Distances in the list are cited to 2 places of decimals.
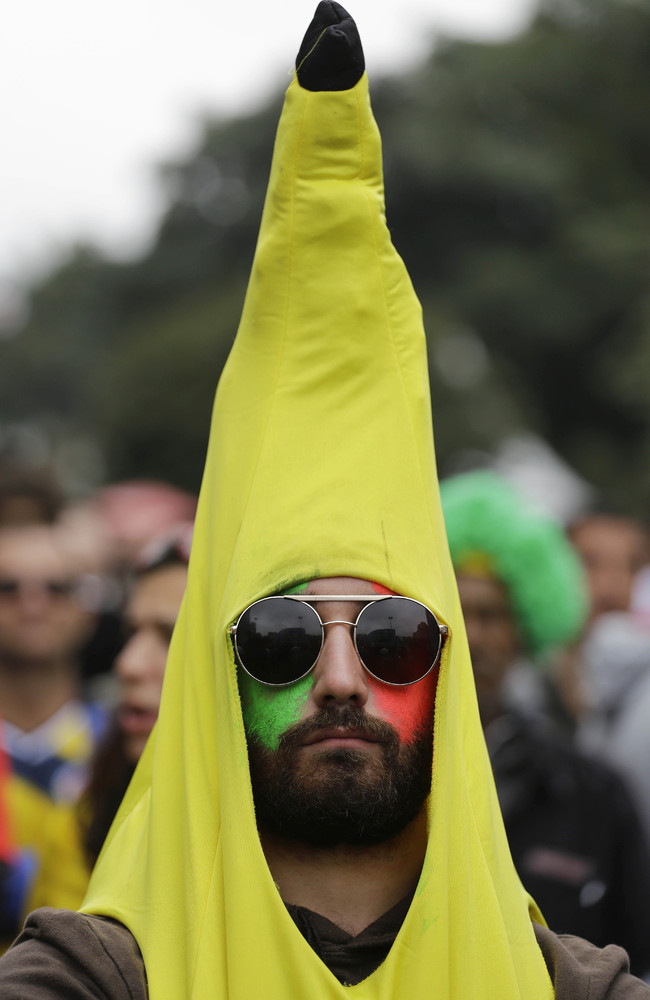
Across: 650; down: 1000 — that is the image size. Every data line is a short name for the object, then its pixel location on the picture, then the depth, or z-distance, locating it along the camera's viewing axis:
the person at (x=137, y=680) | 6.77
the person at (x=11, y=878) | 6.54
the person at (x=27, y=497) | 8.86
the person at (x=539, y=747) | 7.14
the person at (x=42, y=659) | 8.06
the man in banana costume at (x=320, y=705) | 4.23
